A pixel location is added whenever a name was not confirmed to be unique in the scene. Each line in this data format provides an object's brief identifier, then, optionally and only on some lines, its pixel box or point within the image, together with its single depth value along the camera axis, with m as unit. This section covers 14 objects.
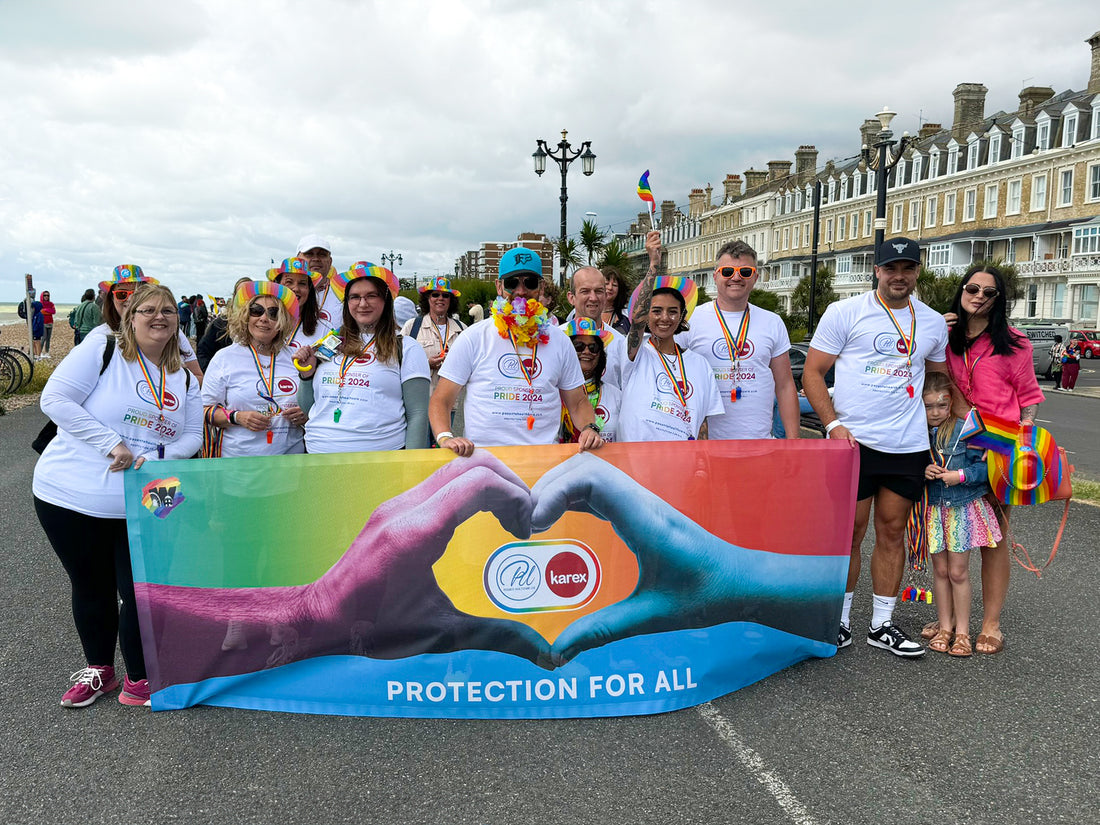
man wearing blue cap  3.93
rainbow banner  3.52
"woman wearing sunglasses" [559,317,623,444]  4.50
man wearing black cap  4.21
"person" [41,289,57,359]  22.64
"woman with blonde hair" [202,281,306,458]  4.22
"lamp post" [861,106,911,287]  16.77
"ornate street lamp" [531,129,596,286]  22.19
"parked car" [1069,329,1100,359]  34.39
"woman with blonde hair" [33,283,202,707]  3.46
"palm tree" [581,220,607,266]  26.50
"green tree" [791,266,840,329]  46.97
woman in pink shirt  4.23
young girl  4.28
